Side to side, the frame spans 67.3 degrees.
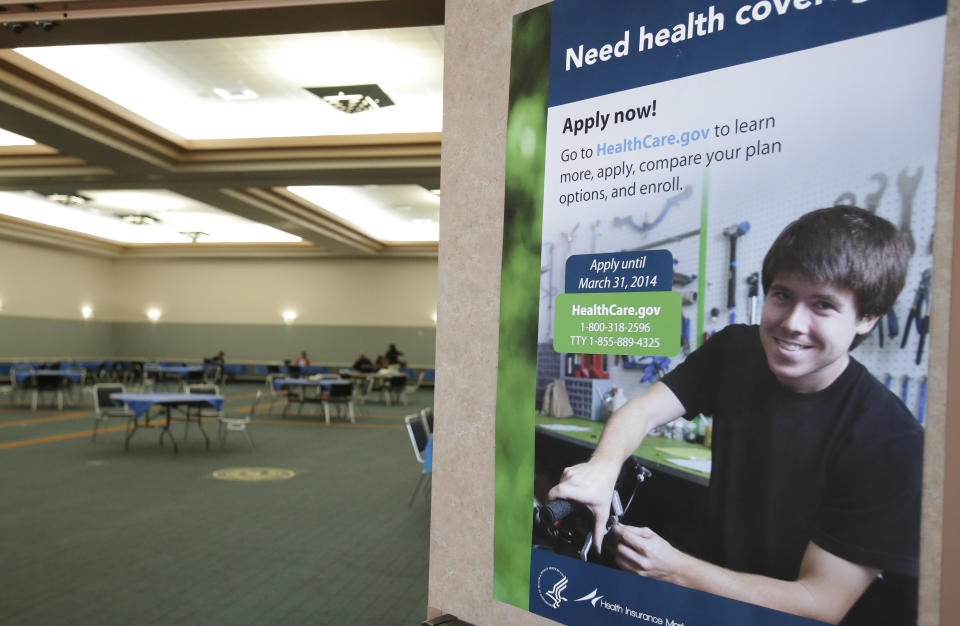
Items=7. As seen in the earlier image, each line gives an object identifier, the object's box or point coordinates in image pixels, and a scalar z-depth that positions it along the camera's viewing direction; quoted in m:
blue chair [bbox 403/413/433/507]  6.55
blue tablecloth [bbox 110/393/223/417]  9.18
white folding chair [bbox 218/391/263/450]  9.14
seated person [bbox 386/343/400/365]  20.52
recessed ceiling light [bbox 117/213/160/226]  16.91
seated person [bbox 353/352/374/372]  18.81
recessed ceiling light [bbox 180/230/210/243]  19.00
